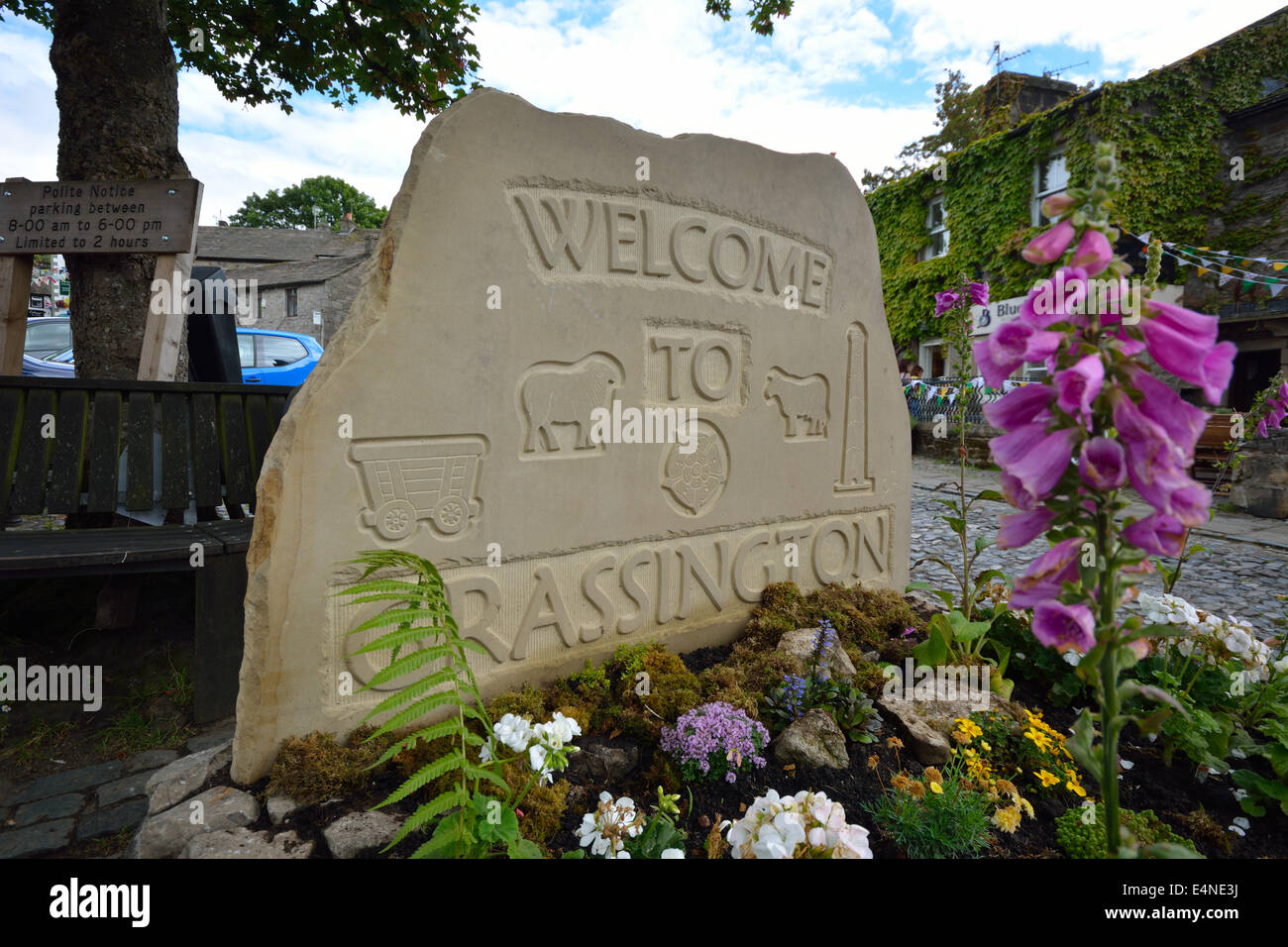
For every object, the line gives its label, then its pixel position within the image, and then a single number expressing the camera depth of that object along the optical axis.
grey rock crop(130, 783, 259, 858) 1.84
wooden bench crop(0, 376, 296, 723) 2.89
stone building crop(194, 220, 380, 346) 22.50
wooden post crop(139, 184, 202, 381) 4.11
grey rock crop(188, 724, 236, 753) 2.93
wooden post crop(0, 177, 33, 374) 4.32
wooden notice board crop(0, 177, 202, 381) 4.12
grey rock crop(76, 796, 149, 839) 2.43
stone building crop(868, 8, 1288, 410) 12.03
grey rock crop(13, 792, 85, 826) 2.49
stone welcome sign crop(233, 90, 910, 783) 2.16
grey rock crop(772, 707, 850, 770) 2.17
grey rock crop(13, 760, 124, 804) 2.64
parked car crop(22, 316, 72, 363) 8.23
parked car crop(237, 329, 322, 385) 8.70
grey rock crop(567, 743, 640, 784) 2.14
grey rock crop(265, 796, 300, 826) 1.92
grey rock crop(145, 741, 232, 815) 2.04
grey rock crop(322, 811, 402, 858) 1.77
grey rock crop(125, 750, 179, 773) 2.83
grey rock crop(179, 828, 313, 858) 1.77
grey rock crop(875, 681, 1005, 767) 2.24
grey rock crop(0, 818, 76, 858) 2.31
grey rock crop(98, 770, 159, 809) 2.61
